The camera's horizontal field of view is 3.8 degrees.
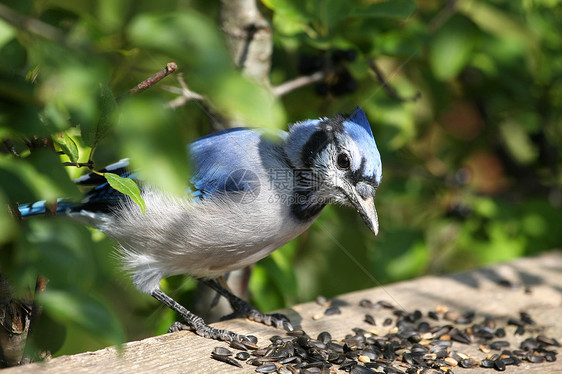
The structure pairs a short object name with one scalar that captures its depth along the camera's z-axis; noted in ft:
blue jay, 12.24
